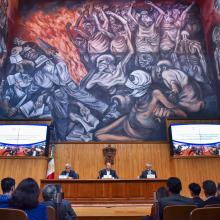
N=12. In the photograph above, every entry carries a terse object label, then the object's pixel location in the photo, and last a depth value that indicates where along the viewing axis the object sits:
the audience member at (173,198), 3.08
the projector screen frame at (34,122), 9.24
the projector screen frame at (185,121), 9.62
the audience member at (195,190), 3.77
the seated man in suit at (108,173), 8.11
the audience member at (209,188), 3.48
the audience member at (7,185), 3.72
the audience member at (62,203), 3.58
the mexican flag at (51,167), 8.69
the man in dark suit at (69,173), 8.09
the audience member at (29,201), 2.29
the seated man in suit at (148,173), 7.75
